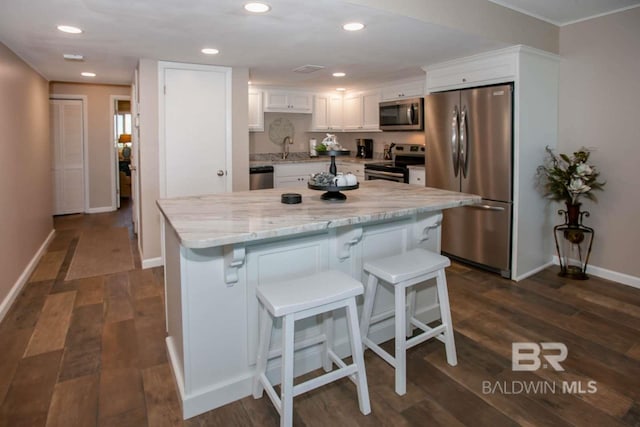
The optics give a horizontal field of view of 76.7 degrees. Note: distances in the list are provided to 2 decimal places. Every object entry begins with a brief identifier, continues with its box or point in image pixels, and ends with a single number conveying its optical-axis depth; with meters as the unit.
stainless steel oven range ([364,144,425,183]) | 5.06
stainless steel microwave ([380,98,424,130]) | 4.91
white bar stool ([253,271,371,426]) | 1.75
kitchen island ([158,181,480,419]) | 1.86
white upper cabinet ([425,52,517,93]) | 3.57
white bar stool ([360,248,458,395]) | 2.11
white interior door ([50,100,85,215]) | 6.58
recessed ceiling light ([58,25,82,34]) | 2.81
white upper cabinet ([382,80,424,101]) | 5.05
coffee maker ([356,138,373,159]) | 6.58
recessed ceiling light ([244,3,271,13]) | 2.40
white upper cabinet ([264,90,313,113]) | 5.93
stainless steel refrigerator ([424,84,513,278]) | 3.69
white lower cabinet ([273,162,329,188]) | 5.90
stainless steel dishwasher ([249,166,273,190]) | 5.51
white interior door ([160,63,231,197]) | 4.04
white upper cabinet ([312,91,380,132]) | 6.06
